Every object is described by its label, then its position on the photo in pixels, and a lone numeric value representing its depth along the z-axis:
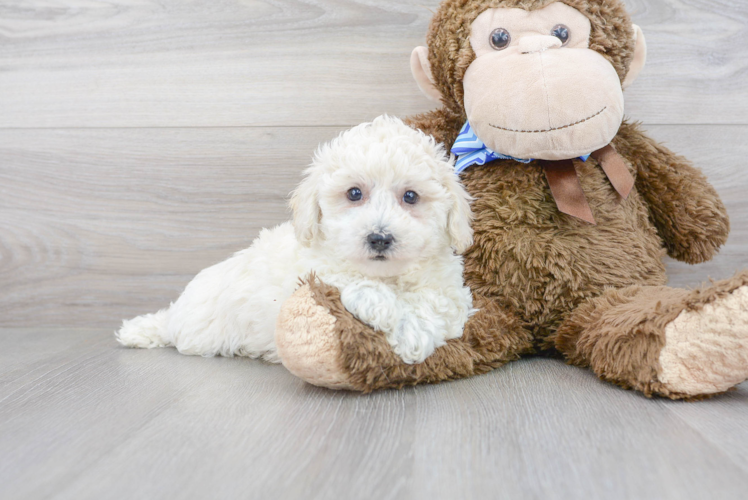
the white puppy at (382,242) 0.92
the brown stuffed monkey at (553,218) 0.88
